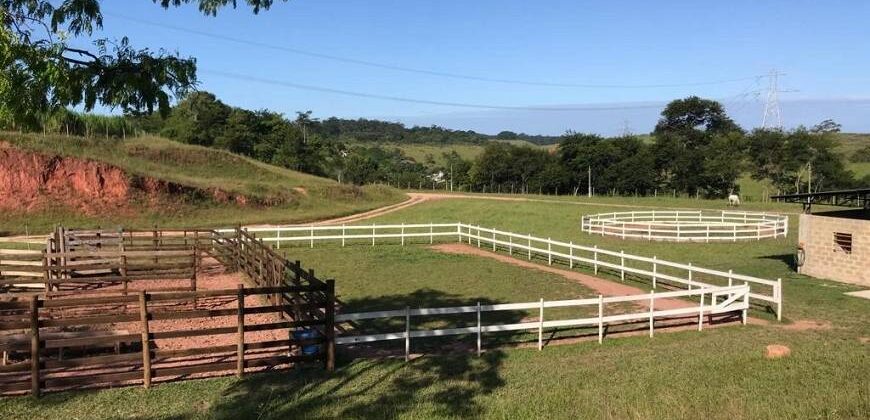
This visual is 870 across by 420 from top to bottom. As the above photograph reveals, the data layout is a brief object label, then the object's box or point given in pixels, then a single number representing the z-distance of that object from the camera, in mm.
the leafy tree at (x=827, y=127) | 93750
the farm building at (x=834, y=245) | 17828
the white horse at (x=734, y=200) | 57131
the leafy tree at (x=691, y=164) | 80625
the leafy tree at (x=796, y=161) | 76688
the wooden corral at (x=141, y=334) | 8367
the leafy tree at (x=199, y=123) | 81500
